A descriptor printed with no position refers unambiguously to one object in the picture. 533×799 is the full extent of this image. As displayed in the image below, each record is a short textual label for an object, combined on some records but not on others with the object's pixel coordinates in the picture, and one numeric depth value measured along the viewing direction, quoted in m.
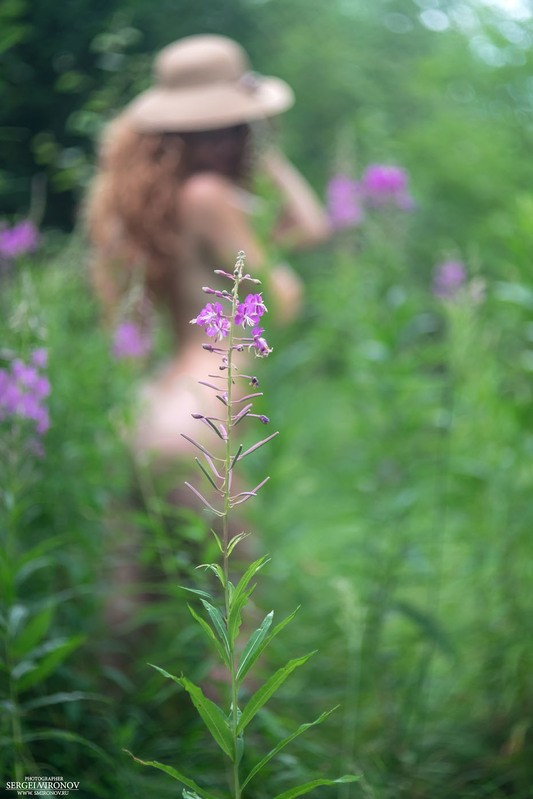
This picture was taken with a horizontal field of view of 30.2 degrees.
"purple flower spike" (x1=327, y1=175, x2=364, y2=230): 3.93
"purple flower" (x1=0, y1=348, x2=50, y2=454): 1.85
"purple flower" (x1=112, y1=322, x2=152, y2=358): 2.65
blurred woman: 3.20
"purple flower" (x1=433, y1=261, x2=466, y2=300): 2.88
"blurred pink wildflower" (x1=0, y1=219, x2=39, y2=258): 2.28
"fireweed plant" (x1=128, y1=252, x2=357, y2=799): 1.14
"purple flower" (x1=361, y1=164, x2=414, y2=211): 2.98
